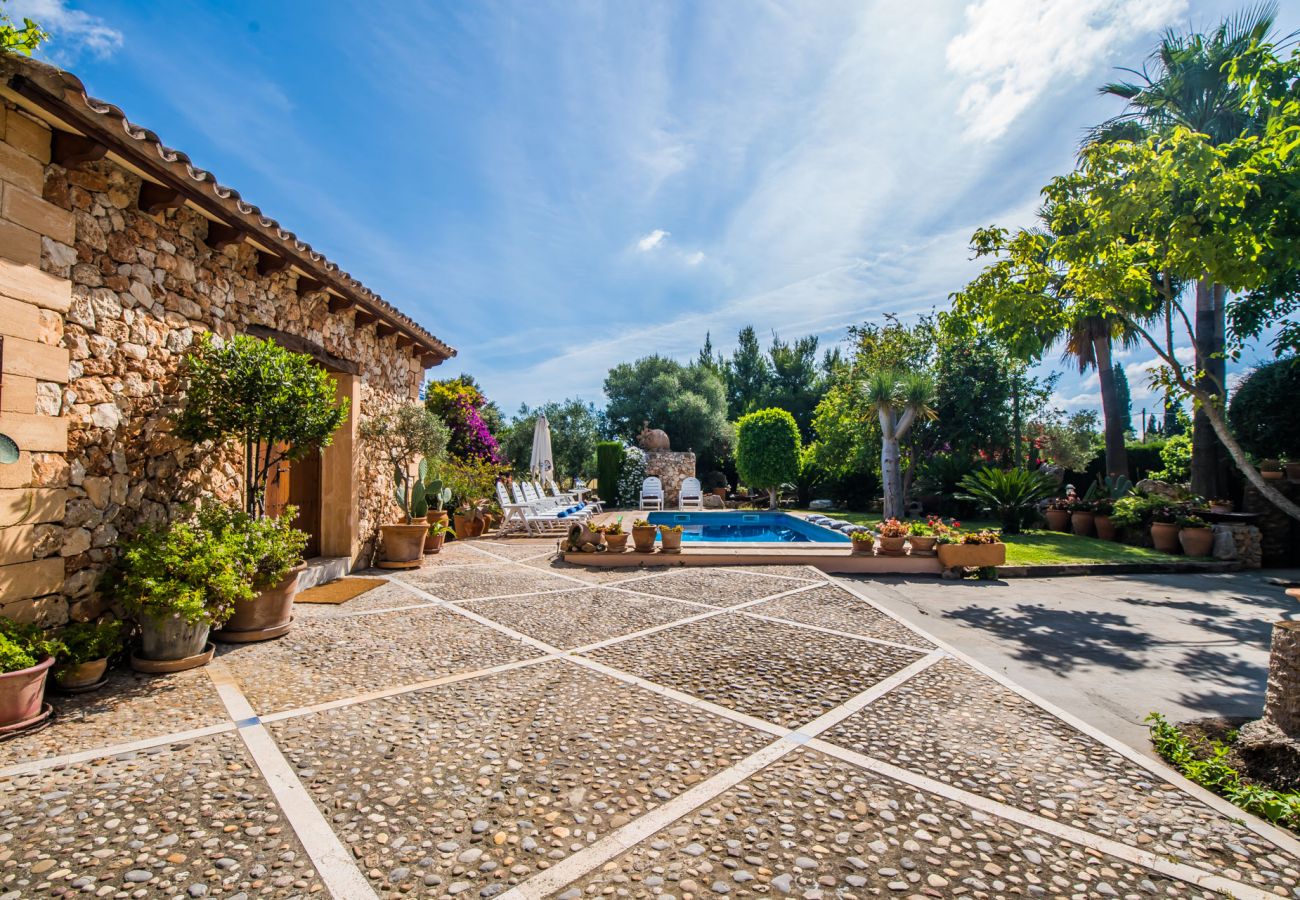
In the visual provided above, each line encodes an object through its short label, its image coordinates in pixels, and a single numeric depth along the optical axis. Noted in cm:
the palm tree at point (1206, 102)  1040
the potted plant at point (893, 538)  790
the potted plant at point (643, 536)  809
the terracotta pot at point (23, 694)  274
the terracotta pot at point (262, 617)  426
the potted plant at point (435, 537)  858
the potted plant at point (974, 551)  758
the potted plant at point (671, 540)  818
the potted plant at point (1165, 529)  924
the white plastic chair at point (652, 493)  1884
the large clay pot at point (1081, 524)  1124
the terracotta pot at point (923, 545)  786
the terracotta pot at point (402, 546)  746
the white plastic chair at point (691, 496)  1892
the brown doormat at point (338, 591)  568
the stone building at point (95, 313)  324
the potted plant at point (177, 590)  348
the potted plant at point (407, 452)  748
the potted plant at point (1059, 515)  1199
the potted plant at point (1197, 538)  876
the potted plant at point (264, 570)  412
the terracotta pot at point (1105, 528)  1063
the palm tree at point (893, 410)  1345
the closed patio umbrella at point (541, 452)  1466
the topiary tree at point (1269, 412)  934
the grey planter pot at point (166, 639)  362
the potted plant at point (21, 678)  274
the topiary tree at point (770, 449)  1748
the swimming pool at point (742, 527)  1308
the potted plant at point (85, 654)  325
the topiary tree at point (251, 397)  426
